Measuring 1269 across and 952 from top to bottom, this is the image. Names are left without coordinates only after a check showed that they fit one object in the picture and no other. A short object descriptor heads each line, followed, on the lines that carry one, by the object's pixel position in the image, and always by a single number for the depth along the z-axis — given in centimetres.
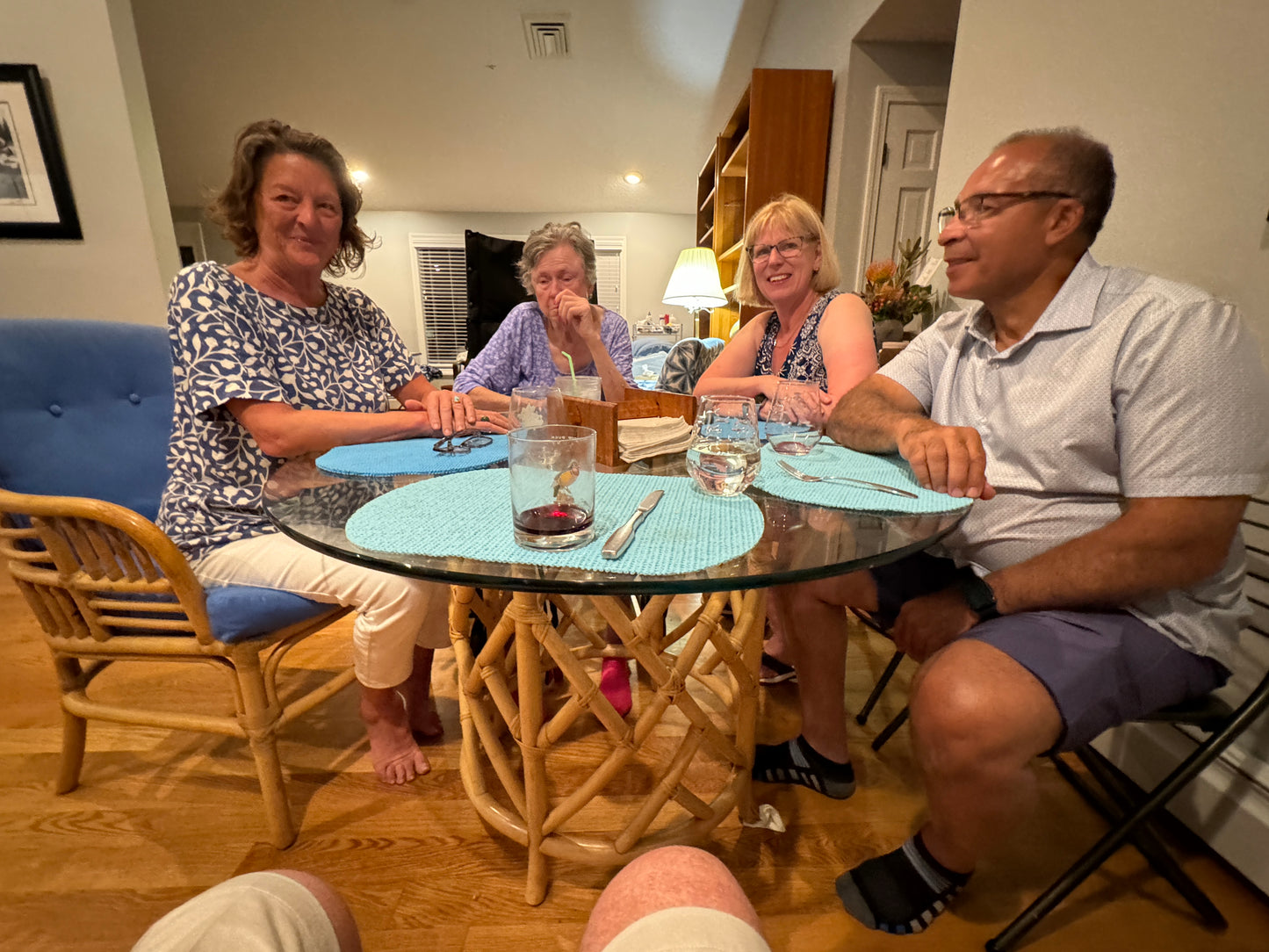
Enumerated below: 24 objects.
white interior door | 263
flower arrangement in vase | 200
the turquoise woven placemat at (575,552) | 62
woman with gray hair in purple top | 186
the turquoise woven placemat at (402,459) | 95
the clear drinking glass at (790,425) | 108
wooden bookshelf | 278
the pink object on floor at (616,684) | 149
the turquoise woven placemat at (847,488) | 80
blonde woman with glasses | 152
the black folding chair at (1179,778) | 85
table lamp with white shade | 449
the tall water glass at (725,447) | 81
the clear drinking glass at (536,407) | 105
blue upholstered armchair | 98
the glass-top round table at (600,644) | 61
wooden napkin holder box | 99
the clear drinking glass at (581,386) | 140
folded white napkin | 106
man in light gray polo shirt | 82
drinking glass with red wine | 65
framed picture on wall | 223
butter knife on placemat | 62
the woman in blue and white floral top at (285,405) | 108
